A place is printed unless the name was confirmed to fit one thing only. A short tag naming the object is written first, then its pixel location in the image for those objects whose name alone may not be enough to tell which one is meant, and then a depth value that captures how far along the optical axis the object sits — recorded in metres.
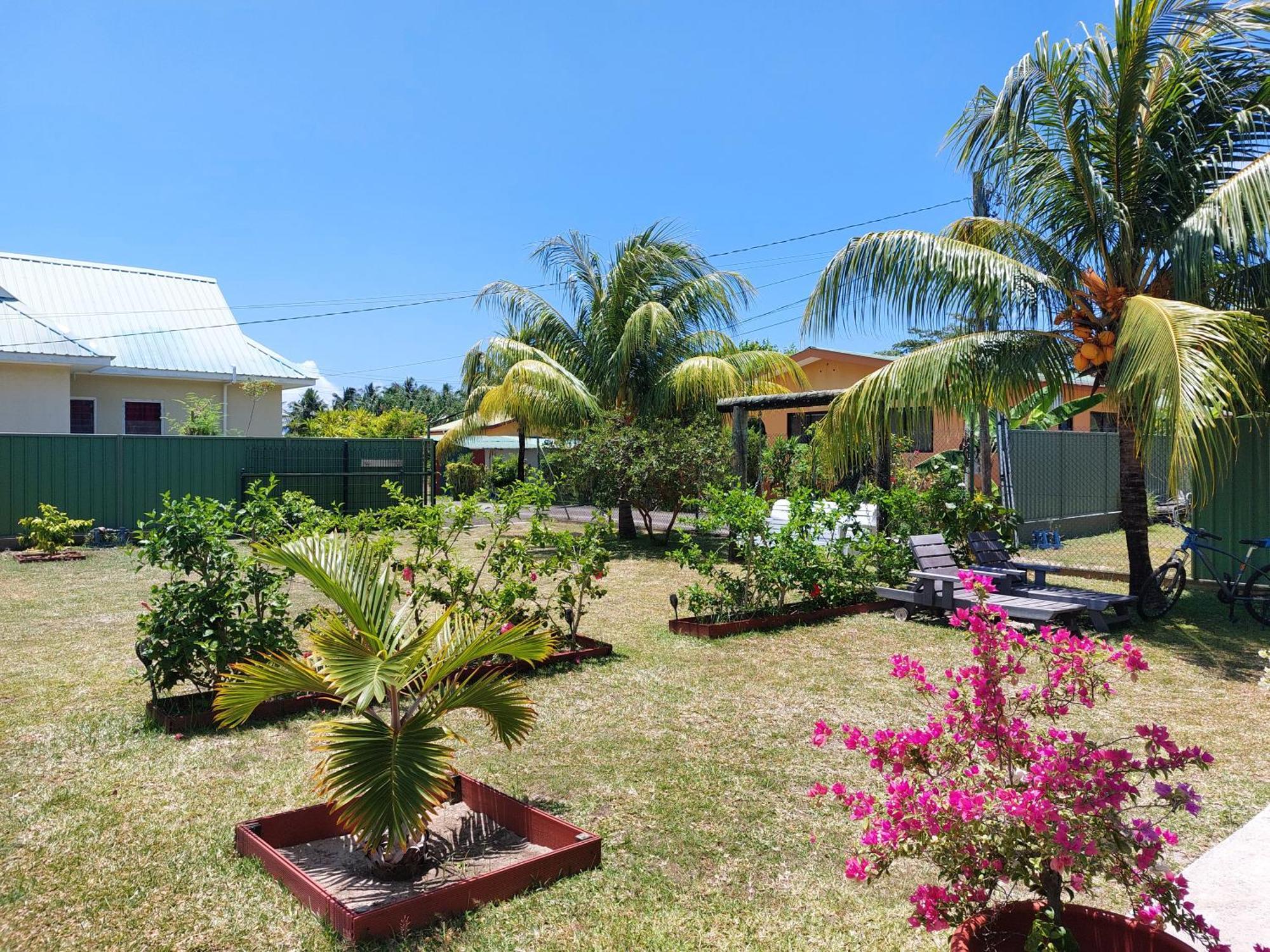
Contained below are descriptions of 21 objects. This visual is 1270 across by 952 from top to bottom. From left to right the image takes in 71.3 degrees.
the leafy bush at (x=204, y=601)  5.65
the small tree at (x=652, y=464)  15.12
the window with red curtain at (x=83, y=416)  20.20
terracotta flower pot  2.32
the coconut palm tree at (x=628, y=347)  16.50
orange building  24.83
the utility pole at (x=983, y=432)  13.33
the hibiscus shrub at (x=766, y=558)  9.04
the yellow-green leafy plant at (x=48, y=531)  14.30
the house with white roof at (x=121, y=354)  17.98
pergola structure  12.97
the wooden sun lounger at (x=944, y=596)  8.27
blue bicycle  9.29
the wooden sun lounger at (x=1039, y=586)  8.52
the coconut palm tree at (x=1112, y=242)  8.36
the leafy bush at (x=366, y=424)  31.23
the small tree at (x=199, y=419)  19.94
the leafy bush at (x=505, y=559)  6.94
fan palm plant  3.43
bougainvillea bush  2.25
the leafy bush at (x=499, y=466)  13.54
